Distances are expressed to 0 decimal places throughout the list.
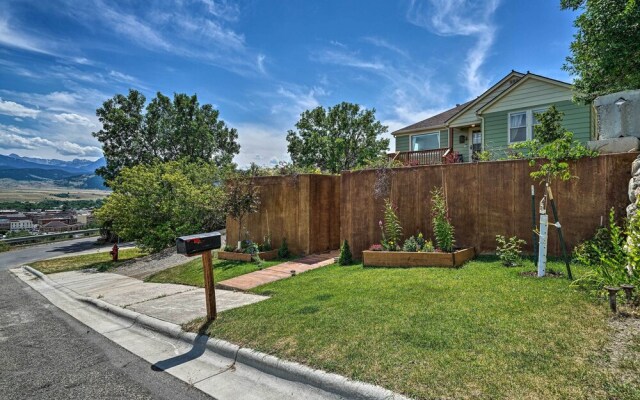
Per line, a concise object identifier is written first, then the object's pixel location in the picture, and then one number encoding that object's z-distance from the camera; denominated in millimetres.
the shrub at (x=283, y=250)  9570
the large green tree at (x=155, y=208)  13948
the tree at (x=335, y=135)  28641
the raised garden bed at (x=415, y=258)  6012
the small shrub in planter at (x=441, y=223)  6320
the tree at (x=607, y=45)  7539
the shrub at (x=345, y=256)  7691
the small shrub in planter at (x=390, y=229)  7109
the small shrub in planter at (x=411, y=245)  6600
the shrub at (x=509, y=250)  5539
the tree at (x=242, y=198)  9961
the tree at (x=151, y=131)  27969
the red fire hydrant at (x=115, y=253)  13781
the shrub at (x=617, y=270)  3379
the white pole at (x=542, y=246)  4570
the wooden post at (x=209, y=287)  4685
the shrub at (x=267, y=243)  9922
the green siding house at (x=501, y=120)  12805
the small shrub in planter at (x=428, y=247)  6385
